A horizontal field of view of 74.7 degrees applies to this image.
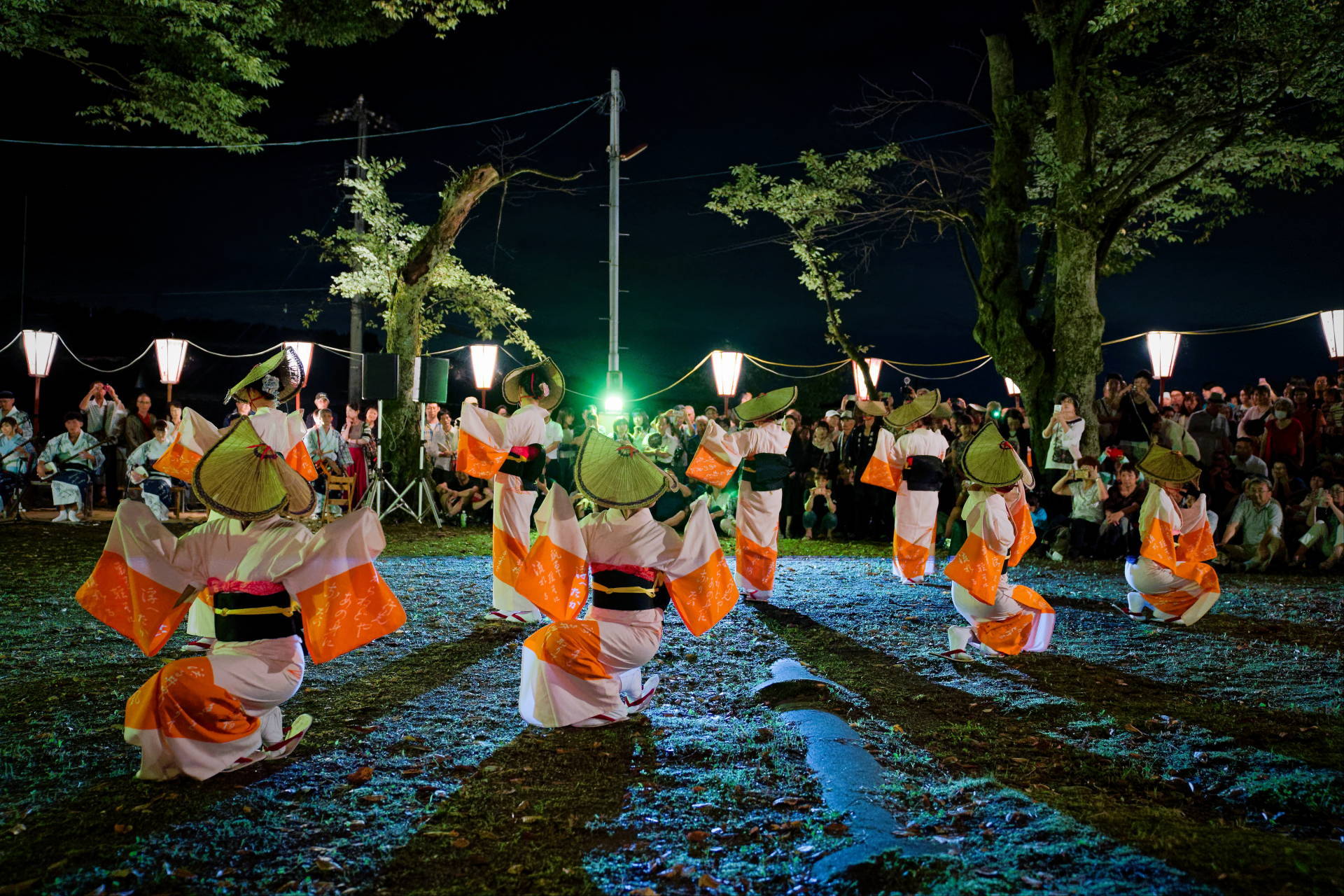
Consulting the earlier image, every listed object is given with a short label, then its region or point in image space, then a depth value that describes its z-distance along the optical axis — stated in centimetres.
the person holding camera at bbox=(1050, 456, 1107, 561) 1035
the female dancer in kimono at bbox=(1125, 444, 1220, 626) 713
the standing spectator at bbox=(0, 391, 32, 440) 1252
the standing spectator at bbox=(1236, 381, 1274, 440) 1126
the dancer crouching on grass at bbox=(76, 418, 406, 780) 376
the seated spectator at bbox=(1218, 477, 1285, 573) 977
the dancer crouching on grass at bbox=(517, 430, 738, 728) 438
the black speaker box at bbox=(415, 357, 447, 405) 1424
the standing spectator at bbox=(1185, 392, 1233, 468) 1127
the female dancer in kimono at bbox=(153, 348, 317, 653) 578
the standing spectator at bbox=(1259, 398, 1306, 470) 1064
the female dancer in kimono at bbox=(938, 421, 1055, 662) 595
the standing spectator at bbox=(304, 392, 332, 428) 1230
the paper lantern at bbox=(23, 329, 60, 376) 1354
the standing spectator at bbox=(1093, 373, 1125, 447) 1197
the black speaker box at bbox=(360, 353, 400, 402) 1310
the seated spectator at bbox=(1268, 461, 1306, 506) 1025
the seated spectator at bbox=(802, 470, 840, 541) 1236
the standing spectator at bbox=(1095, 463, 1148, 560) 1018
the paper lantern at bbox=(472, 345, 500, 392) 1521
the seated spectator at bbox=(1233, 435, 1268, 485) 1055
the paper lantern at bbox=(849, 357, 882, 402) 1547
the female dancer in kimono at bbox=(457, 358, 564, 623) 732
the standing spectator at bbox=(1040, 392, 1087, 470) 1086
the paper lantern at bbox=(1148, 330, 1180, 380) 1175
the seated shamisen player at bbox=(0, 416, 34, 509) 1223
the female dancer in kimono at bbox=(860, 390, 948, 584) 919
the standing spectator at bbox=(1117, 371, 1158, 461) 1158
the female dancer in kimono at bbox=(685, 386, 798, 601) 788
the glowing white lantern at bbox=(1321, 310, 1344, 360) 1038
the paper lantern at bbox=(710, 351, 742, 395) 1478
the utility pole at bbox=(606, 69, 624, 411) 1650
